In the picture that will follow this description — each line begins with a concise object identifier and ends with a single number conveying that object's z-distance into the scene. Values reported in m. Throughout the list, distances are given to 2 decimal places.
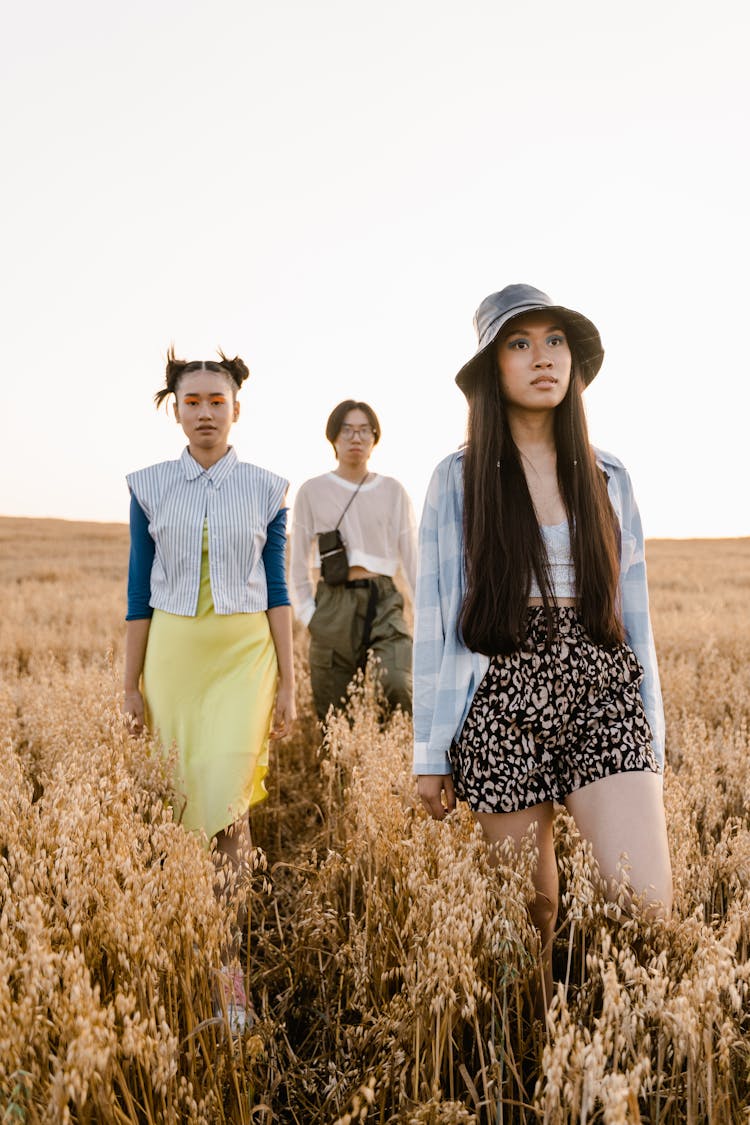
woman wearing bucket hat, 2.29
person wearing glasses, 4.96
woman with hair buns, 3.03
